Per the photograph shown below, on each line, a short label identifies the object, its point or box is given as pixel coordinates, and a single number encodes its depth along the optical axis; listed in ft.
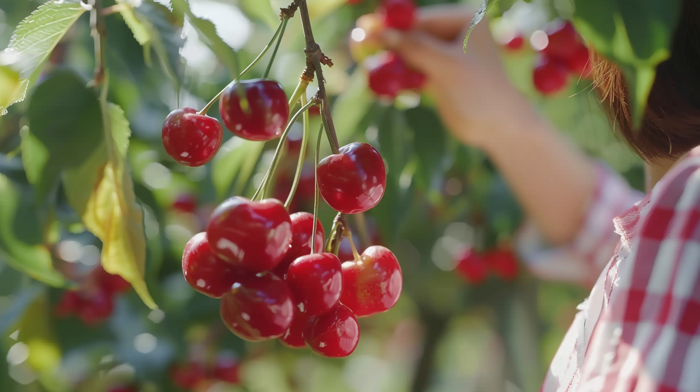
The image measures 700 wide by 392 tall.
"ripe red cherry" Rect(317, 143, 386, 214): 1.67
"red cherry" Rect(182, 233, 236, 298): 1.70
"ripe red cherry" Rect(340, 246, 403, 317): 1.74
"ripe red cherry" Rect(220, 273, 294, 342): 1.64
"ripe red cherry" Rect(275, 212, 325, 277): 1.75
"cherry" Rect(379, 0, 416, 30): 3.36
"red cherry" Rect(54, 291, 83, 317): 4.20
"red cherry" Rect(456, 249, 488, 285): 5.12
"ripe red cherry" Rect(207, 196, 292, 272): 1.63
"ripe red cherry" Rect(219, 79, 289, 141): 1.64
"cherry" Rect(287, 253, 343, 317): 1.66
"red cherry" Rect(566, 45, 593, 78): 3.70
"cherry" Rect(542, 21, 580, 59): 3.52
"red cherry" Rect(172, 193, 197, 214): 5.05
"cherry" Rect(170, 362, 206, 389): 4.59
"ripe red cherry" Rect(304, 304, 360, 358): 1.69
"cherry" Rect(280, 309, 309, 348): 1.74
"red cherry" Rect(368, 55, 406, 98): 3.29
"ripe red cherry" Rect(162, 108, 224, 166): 1.71
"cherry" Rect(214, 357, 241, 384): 5.15
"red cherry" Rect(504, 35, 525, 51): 4.33
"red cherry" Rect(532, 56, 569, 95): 3.79
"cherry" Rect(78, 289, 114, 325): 4.21
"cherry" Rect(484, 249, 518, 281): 5.15
